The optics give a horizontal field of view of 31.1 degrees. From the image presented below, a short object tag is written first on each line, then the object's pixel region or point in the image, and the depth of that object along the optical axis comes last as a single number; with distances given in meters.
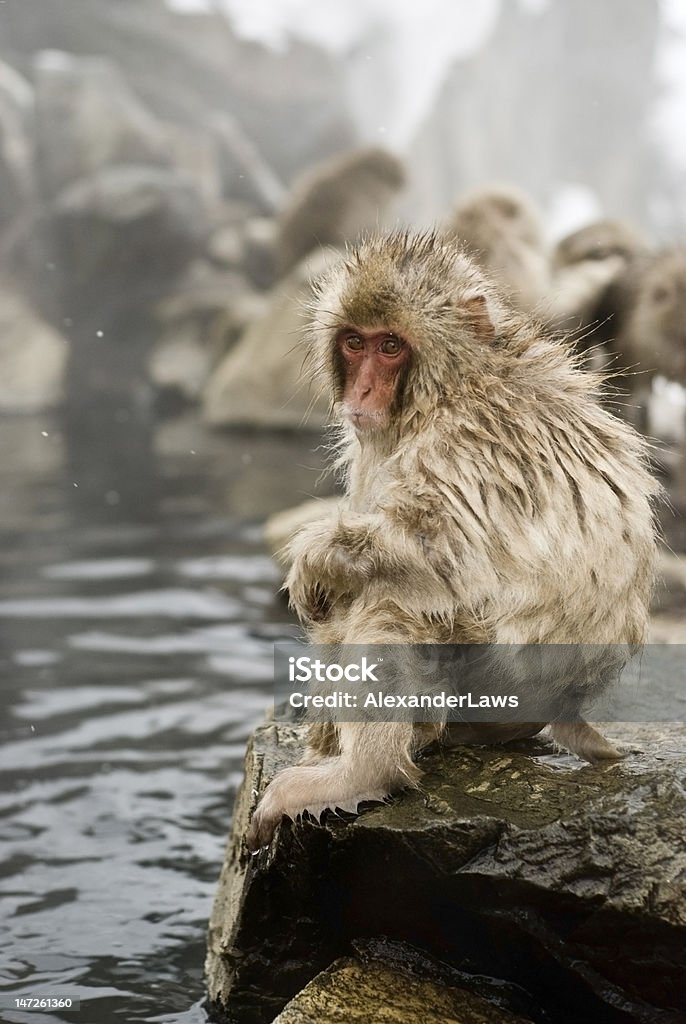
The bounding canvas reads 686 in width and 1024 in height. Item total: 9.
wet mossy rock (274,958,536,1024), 2.38
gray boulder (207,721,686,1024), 2.35
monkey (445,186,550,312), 8.69
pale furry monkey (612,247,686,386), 7.61
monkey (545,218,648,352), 8.06
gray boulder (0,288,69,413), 16.00
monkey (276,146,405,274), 14.90
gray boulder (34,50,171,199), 19.23
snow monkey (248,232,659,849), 2.52
